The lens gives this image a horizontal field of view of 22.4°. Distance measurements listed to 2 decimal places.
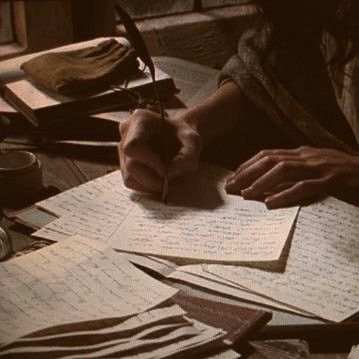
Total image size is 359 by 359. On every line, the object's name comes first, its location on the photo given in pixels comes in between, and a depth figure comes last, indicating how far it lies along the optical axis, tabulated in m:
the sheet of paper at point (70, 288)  0.99
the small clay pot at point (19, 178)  1.28
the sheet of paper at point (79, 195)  1.26
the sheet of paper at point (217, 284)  1.05
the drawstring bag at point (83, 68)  1.50
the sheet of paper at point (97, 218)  1.19
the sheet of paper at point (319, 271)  1.05
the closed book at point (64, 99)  1.46
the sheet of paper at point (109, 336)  0.94
